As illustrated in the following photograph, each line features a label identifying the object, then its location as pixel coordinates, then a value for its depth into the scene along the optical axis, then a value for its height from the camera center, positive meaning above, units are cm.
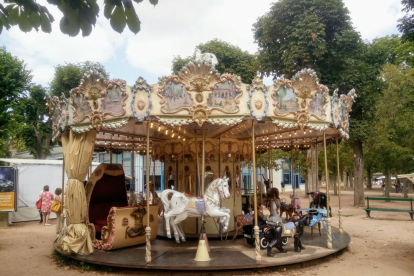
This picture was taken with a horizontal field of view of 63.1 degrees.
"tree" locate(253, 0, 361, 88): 1848 +753
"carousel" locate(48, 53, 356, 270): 804 +36
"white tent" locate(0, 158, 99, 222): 1689 -40
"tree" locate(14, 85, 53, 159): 2548 +387
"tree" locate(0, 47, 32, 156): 1936 +544
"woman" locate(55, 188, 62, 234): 1410 -87
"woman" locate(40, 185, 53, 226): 1538 -119
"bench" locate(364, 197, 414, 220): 1610 -196
